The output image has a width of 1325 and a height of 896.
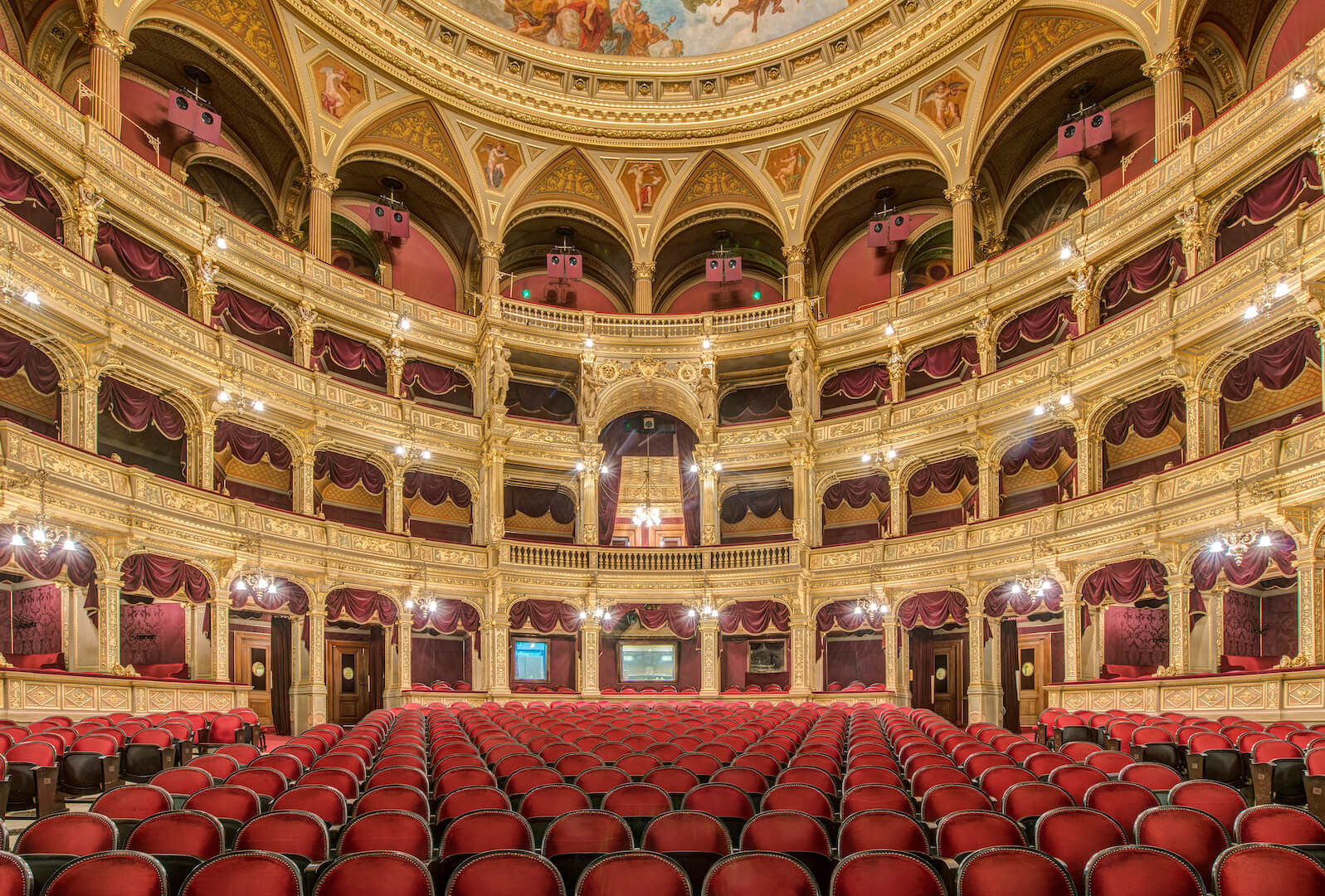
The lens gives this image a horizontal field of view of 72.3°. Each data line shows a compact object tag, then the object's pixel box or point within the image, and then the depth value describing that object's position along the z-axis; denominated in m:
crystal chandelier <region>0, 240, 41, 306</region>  13.84
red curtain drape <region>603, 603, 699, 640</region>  25.00
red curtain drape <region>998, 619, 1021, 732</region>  22.59
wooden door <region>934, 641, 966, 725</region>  23.55
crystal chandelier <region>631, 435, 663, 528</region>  25.83
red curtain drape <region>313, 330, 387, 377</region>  24.22
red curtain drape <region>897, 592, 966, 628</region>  22.11
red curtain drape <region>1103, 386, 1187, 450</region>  18.78
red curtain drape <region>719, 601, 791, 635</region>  24.50
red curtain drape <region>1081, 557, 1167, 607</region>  17.14
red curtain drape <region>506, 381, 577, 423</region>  28.56
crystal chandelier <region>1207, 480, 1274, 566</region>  14.27
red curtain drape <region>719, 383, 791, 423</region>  28.44
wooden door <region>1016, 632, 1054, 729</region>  21.89
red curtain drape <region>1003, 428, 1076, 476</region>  21.56
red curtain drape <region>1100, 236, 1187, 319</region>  19.48
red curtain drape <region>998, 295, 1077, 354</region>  22.23
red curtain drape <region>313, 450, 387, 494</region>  23.44
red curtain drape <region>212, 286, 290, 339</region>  21.58
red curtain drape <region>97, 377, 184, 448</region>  17.89
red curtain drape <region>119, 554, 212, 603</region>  16.61
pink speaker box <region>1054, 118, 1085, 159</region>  22.78
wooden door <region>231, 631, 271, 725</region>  21.52
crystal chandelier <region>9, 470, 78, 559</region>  13.09
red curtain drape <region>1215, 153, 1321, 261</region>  15.93
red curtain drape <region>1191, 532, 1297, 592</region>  14.79
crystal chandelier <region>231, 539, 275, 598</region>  18.92
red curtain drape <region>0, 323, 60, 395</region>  15.48
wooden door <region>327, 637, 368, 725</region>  23.38
